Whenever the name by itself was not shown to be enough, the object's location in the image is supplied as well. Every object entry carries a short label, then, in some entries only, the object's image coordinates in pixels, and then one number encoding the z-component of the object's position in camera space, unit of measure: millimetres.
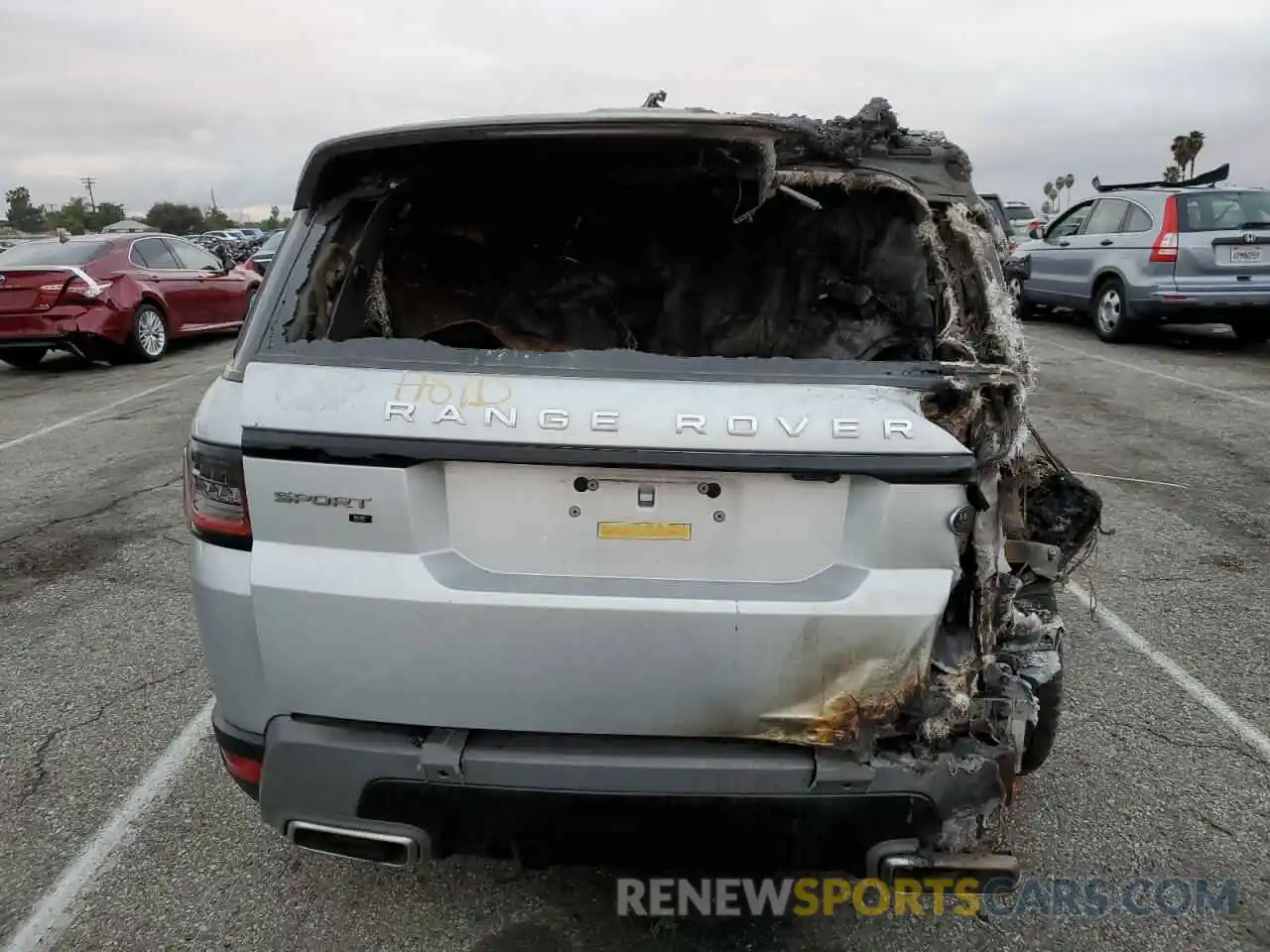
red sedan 10844
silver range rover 1851
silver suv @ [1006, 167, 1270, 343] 10367
